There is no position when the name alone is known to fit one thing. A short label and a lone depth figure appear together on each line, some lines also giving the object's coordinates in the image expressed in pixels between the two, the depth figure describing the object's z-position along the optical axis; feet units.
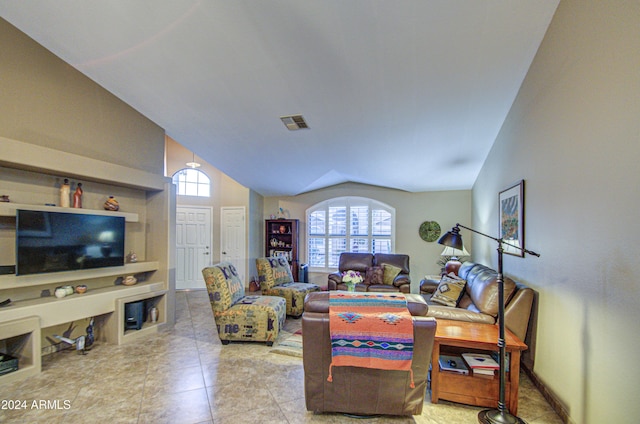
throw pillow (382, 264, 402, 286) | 17.61
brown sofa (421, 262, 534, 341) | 8.07
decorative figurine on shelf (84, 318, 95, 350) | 11.18
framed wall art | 9.85
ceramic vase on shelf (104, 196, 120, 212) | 12.42
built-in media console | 9.26
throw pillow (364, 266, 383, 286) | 17.75
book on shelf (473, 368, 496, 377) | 7.23
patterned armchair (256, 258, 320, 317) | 14.87
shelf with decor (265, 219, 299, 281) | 22.76
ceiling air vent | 11.98
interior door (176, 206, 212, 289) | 22.33
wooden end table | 6.96
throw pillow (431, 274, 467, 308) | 12.00
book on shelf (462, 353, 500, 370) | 7.22
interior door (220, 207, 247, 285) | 22.44
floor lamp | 6.63
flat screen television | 9.48
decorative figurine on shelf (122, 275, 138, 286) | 12.94
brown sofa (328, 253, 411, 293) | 17.14
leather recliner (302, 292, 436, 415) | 6.38
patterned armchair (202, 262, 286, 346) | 11.44
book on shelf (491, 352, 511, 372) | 7.05
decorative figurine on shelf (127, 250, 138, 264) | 13.48
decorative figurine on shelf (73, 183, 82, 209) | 11.19
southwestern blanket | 6.18
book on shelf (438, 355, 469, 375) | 7.50
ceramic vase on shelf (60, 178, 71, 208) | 10.80
